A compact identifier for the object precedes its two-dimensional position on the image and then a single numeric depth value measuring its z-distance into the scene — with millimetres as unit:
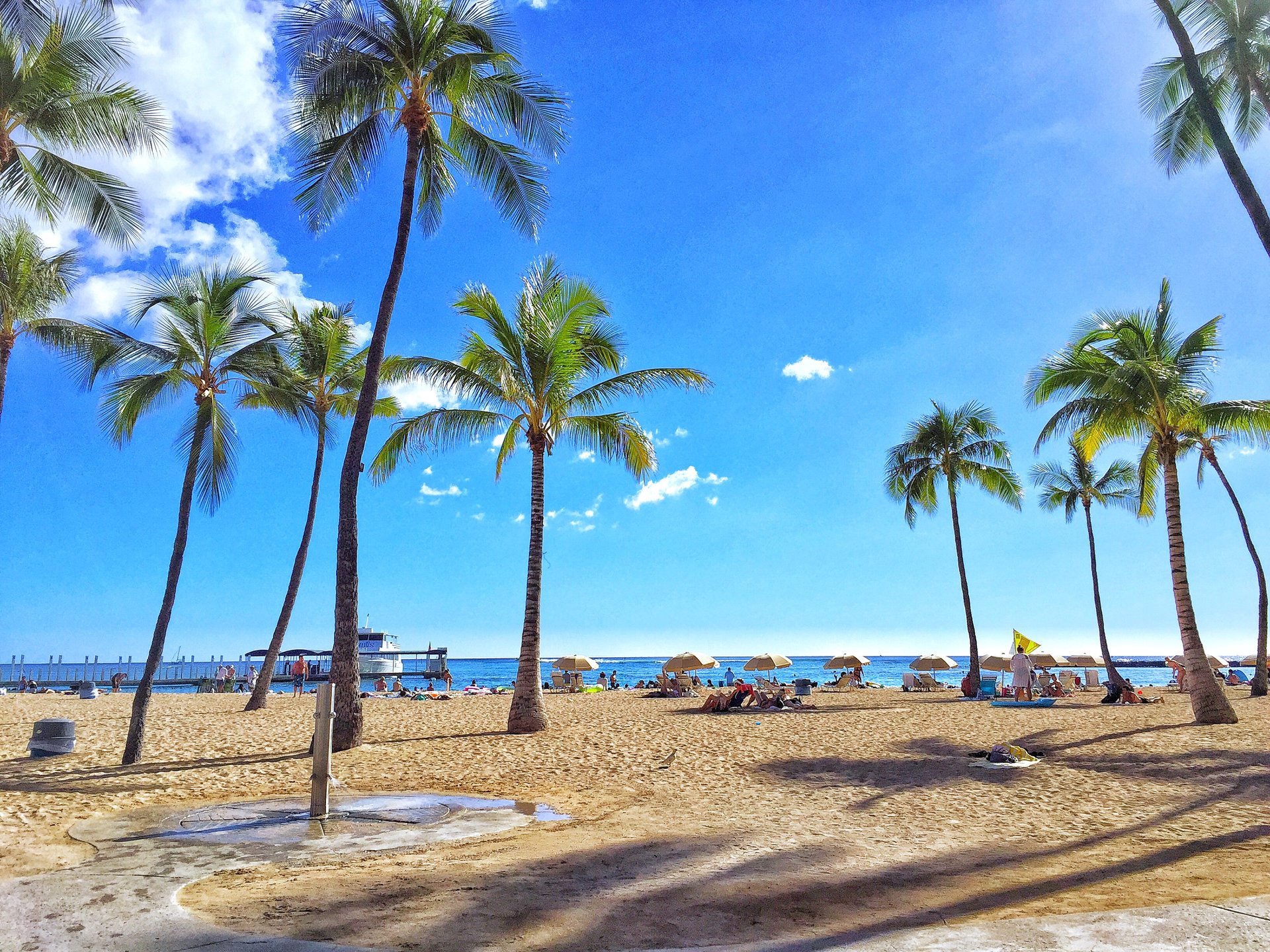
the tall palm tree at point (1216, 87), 10055
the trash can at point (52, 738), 11836
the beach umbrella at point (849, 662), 38156
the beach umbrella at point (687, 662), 32844
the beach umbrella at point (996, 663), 32094
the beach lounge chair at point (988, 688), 25250
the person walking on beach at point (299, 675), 33188
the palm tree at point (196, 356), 12844
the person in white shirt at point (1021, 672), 21672
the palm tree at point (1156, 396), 15102
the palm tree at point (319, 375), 20312
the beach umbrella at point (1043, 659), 31656
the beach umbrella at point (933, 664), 37312
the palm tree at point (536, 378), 15508
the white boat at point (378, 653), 55281
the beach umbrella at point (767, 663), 37125
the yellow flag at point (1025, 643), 25406
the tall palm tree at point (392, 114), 12492
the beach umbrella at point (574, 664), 35250
